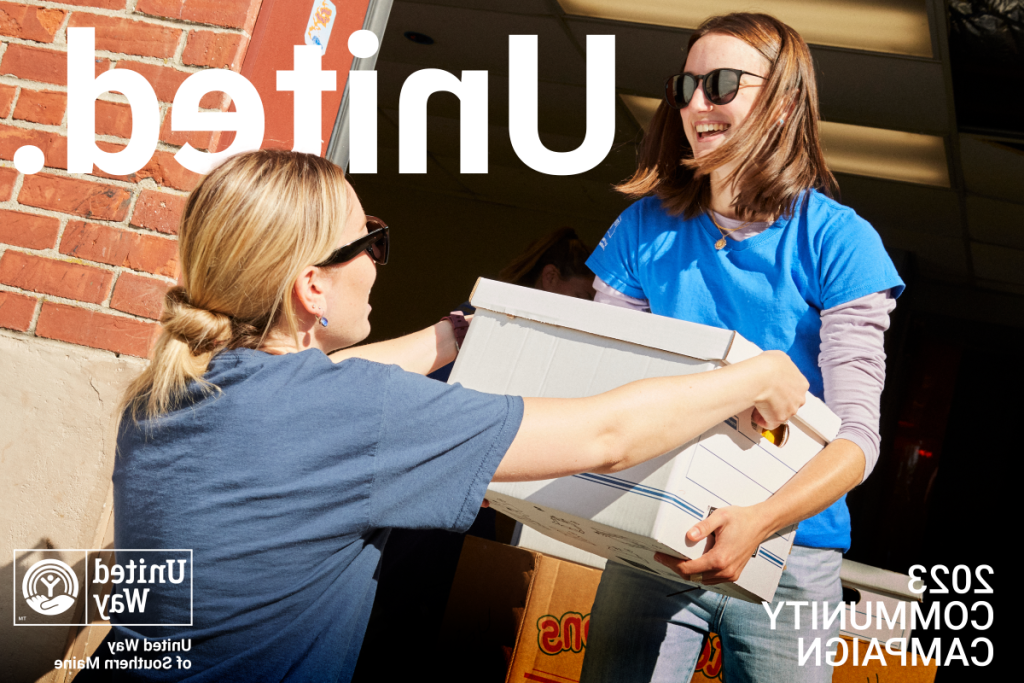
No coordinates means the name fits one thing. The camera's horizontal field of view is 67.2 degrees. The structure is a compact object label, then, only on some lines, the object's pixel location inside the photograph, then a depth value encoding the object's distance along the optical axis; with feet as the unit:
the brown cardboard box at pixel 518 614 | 7.18
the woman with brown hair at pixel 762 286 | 4.16
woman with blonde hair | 3.44
